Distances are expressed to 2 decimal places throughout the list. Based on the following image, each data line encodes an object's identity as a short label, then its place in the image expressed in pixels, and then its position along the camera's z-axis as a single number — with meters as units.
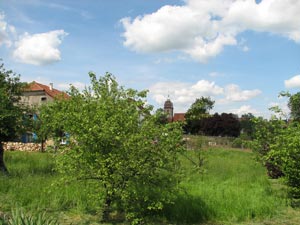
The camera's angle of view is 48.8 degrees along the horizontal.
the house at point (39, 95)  43.28
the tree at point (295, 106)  9.74
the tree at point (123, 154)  6.05
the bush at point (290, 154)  8.40
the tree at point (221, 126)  61.16
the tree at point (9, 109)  11.68
